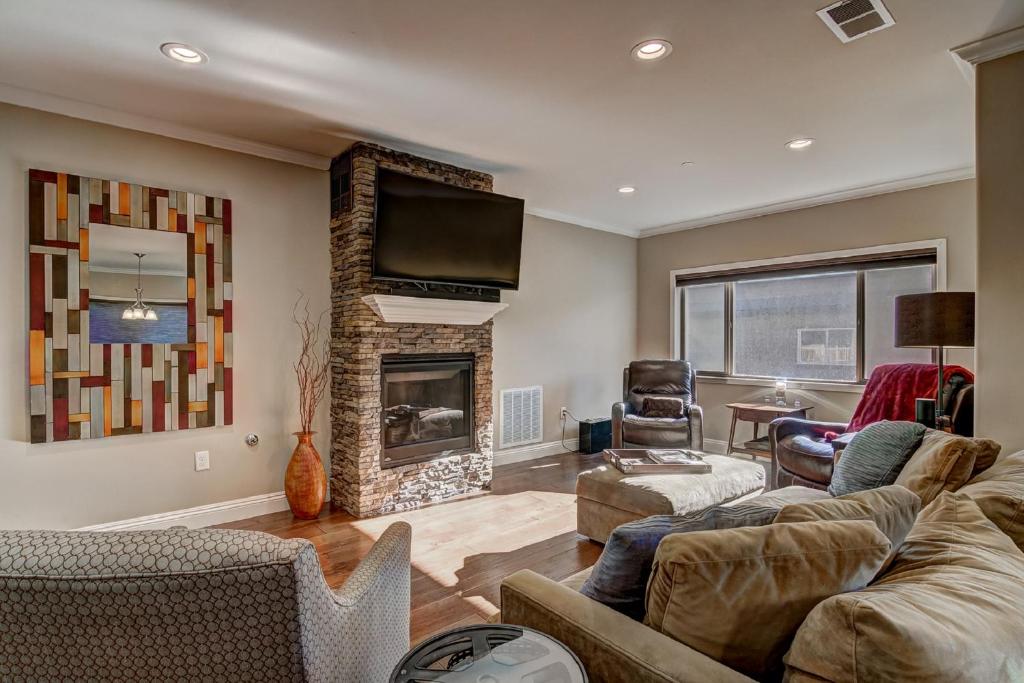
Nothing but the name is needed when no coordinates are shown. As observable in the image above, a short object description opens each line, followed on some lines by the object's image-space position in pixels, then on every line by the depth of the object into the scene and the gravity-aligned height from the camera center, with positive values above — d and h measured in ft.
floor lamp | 8.23 +0.35
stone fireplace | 11.43 -1.16
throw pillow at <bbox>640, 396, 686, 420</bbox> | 15.64 -1.99
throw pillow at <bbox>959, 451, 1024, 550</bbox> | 4.20 -1.32
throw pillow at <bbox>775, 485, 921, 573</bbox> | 3.84 -1.28
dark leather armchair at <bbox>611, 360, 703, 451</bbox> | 14.84 -2.07
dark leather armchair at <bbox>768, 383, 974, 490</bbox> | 8.71 -2.12
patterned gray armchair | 2.81 -1.47
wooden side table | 14.80 -2.18
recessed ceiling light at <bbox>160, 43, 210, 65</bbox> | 7.54 +4.22
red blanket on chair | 11.03 -1.08
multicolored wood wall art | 9.17 +0.16
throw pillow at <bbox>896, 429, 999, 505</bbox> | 5.56 -1.35
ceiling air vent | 6.56 +4.22
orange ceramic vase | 11.14 -3.04
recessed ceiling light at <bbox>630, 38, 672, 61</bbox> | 7.44 +4.25
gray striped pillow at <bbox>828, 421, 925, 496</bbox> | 6.93 -1.58
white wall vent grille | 16.15 -2.39
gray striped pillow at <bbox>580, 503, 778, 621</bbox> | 3.94 -1.61
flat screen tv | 11.19 +2.48
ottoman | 8.96 -2.73
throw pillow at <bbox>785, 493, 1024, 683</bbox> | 2.35 -1.40
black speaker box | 17.29 -3.12
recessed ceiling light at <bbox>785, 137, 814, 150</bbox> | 11.04 +4.24
